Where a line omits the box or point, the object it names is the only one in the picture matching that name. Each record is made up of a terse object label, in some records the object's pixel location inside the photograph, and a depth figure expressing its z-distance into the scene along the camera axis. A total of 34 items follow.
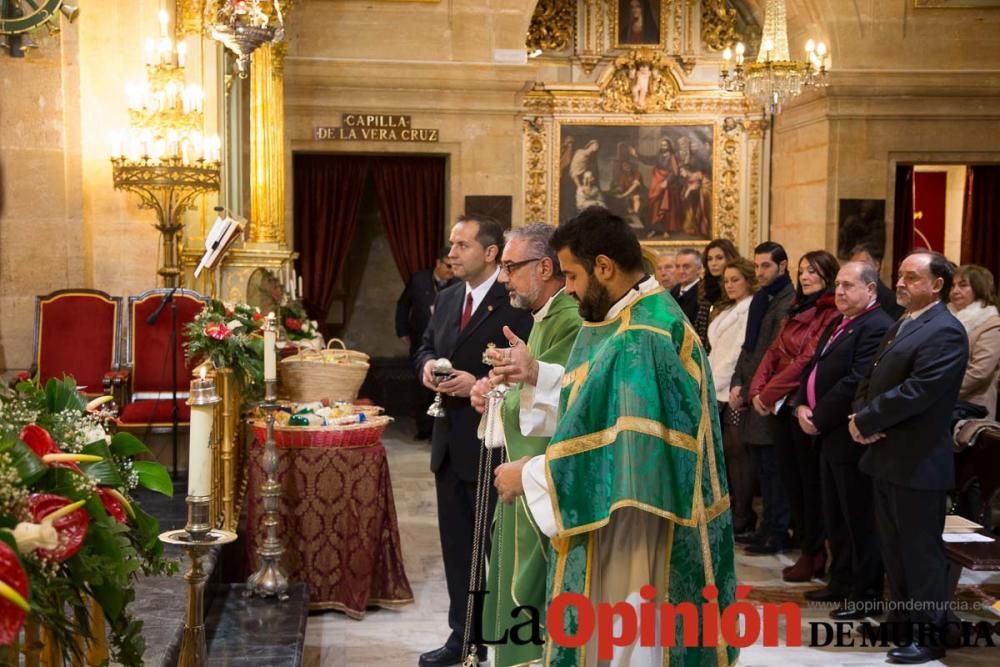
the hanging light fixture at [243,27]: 6.18
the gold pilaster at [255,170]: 8.28
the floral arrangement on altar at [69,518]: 1.68
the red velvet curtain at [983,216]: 12.48
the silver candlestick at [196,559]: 2.49
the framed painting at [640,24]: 12.70
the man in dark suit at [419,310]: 10.78
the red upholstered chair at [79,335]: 7.08
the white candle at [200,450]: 2.53
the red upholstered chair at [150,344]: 7.15
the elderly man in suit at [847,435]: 5.35
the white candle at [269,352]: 4.61
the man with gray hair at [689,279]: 7.76
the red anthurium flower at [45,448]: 1.86
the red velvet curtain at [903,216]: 12.38
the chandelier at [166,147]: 7.07
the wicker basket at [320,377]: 5.75
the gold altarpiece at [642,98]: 12.58
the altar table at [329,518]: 5.32
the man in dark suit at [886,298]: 6.39
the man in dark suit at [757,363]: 6.53
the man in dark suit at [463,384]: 4.48
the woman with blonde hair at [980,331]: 6.52
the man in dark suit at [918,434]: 4.57
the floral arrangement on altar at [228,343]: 5.13
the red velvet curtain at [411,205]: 11.78
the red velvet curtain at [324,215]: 11.73
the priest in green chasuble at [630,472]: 2.84
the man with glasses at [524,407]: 3.41
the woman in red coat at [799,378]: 5.97
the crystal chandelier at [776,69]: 9.46
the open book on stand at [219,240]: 5.84
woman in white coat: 6.91
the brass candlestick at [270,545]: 4.84
